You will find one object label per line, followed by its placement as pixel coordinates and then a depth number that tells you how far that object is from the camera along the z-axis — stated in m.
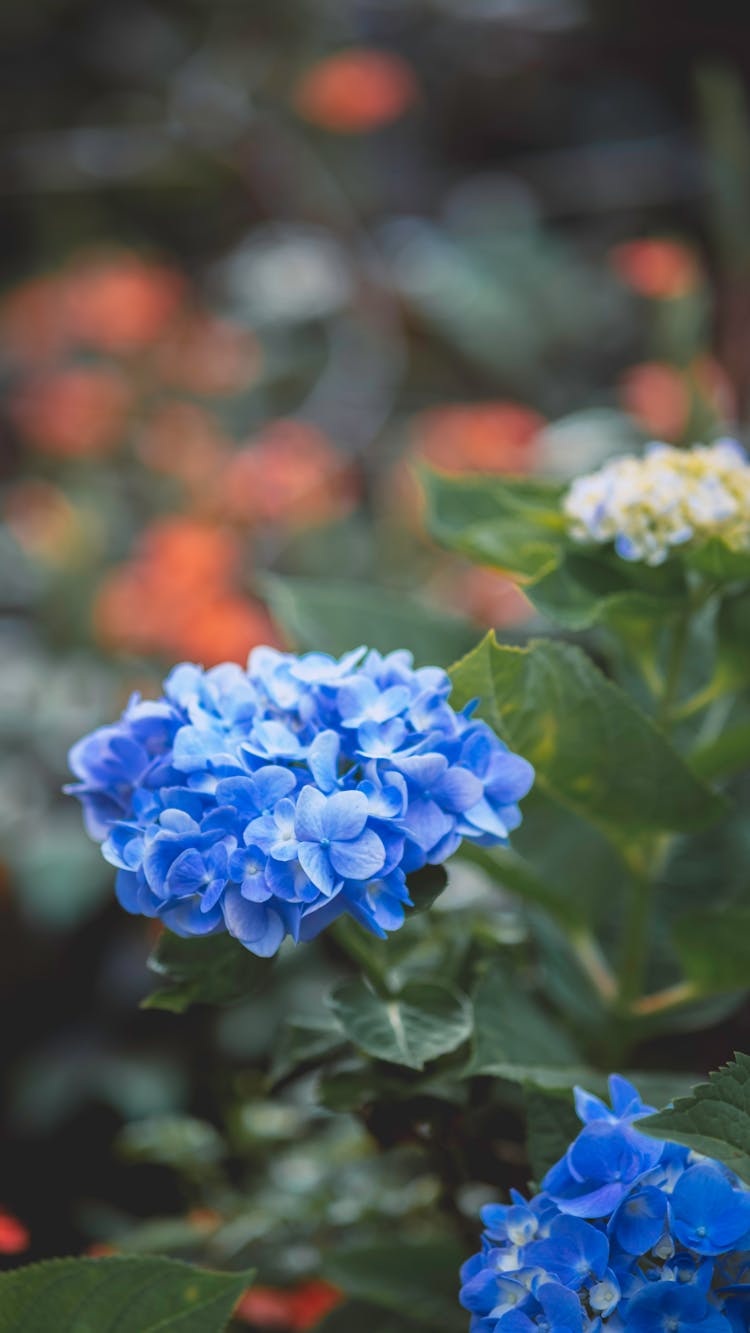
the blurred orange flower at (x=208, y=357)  2.67
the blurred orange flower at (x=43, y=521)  1.91
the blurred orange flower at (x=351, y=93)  2.91
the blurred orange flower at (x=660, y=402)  2.06
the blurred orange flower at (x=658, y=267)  2.31
